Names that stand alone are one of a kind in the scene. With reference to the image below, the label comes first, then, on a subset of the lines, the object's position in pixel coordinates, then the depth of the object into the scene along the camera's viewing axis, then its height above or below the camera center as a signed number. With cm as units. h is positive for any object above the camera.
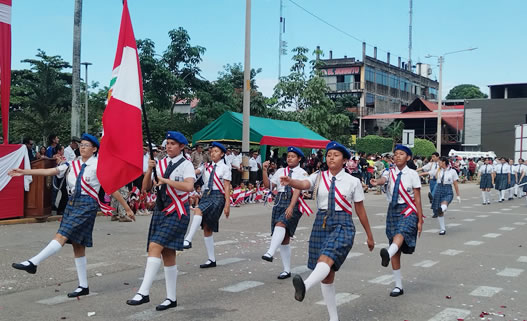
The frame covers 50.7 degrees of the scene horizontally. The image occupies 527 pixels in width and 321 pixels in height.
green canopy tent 2075 +85
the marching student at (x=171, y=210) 579 -60
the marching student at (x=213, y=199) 839 -68
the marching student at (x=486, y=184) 2264 -102
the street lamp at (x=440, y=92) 3653 +438
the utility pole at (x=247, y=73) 1870 +276
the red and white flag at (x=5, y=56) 1216 +210
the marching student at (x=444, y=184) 1353 -64
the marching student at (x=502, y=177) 2447 -77
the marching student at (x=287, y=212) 780 -81
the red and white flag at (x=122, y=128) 570 +25
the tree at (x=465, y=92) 9156 +1138
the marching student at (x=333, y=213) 516 -56
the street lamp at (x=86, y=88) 4043 +438
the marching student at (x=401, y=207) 698 -65
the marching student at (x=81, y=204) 625 -60
